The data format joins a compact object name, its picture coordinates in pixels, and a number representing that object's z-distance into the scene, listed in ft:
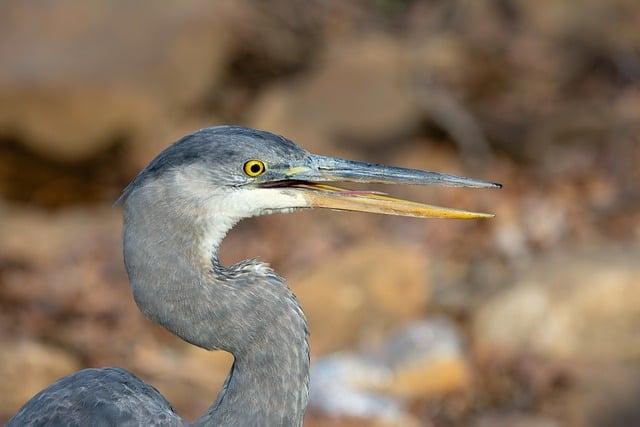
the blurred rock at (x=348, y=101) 63.36
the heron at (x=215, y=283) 21.08
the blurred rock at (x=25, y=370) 40.60
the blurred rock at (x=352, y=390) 43.73
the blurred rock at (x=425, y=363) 45.83
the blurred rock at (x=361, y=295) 49.55
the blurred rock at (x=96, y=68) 61.62
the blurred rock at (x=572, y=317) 47.62
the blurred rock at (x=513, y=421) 44.21
